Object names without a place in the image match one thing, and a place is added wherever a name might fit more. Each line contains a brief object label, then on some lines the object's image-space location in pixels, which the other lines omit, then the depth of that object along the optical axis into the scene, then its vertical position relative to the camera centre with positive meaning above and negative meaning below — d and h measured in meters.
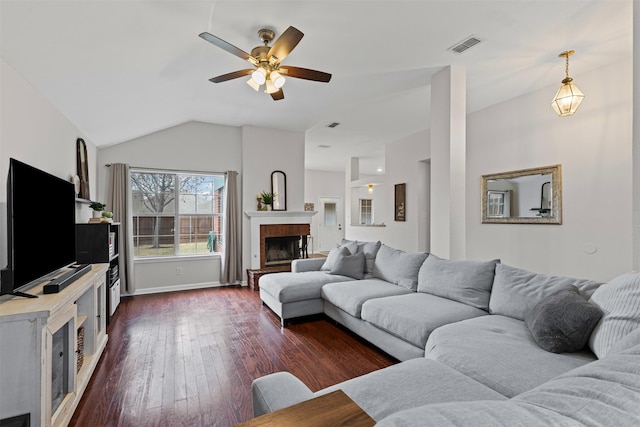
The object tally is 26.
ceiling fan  2.29 +1.29
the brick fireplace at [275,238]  5.51 -0.45
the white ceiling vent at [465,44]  2.83 +1.62
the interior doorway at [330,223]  10.23 -0.32
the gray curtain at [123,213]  4.68 +0.02
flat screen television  1.68 -0.08
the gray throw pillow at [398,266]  3.30 -0.61
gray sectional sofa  0.56 -0.77
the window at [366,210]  10.24 +0.13
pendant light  3.11 +1.19
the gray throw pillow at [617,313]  1.48 -0.51
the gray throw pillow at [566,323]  1.68 -0.63
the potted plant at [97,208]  3.80 +0.08
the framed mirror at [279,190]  5.78 +0.46
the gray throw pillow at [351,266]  3.89 -0.67
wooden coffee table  0.69 -0.48
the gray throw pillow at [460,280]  2.60 -0.61
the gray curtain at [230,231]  5.41 -0.30
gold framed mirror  3.96 +0.24
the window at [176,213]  5.14 +0.02
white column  3.42 +0.64
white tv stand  1.51 -0.77
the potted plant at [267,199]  5.60 +0.28
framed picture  6.41 +0.25
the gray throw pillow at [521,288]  2.11 -0.56
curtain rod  4.86 +0.75
